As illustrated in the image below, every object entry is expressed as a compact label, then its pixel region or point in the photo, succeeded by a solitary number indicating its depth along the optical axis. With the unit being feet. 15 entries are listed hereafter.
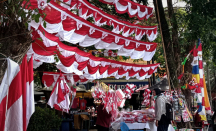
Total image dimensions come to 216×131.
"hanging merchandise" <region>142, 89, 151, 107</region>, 36.99
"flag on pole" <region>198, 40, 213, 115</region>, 35.95
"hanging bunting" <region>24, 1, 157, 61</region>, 22.54
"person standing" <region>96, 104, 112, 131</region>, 32.02
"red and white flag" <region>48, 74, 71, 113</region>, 31.96
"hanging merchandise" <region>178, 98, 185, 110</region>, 32.76
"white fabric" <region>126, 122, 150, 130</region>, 33.47
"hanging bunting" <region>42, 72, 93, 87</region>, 38.14
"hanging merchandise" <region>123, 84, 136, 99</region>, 35.76
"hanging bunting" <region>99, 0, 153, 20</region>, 36.11
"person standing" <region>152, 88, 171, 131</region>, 29.54
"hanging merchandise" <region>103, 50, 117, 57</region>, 46.89
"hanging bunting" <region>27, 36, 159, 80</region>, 23.68
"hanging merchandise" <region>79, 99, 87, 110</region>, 61.41
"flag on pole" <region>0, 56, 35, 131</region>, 9.62
